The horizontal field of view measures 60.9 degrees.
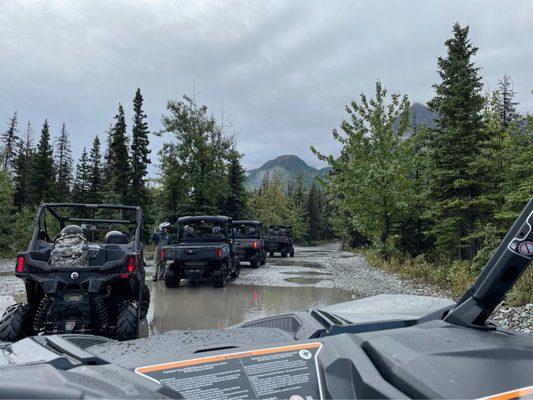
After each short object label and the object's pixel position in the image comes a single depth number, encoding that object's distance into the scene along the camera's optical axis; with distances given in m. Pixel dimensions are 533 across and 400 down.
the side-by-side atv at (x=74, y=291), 5.78
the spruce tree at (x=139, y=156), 40.28
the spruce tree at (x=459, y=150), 18.38
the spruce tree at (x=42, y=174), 45.06
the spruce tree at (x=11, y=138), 57.60
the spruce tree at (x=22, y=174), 48.88
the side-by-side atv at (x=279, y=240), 28.80
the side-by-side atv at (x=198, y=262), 12.61
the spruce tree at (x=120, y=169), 39.66
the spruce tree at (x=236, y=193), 39.12
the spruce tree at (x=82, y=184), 49.54
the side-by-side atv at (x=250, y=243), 18.91
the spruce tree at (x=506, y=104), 33.81
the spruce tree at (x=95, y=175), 46.19
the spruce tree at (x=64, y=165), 58.87
